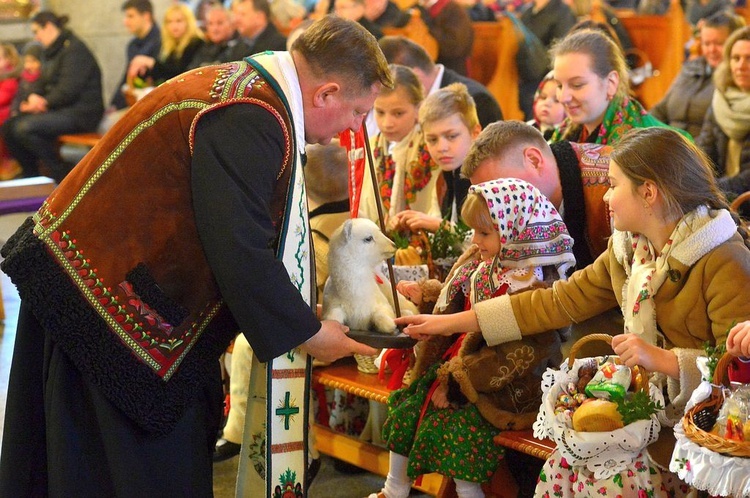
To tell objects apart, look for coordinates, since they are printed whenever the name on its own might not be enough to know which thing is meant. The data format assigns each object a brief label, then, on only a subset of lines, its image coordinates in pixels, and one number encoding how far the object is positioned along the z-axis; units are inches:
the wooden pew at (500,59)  324.8
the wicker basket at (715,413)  86.4
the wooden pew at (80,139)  412.8
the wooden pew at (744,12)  315.6
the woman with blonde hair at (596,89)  161.5
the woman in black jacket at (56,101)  427.5
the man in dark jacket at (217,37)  393.4
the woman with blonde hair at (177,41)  400.5
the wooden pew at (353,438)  138.0
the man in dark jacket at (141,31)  443.8
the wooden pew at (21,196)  290.2
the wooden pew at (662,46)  328.2
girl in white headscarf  119.0
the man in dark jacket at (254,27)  354.3
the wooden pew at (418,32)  308.0
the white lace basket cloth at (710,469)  86.2
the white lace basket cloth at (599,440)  99.5
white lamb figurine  122.3
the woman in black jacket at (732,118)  209.8
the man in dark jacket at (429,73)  196.1
